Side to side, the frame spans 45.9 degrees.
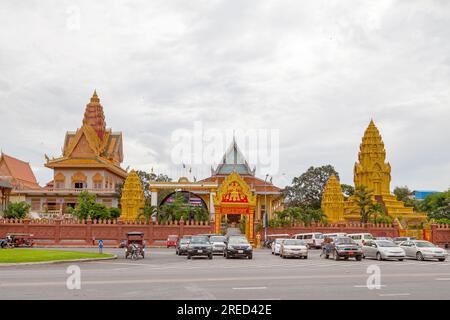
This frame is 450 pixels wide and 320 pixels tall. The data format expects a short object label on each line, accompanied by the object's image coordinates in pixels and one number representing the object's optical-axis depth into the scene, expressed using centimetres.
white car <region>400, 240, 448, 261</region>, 3097
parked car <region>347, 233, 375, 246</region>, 3772
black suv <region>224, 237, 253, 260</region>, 3098
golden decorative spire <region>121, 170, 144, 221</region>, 7356
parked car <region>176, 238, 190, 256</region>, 3403
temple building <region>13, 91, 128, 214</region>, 7956
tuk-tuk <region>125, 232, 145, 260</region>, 2995
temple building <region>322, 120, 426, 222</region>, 7100
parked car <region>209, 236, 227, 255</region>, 3481
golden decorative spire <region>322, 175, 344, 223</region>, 7138
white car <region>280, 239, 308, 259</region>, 3228
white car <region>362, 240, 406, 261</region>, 3042
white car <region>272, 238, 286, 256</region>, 3609
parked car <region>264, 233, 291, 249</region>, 4991
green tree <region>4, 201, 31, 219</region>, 6156
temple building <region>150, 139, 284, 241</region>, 5469
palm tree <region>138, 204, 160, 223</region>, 5756
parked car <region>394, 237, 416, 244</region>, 3598
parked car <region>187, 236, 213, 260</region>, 3064
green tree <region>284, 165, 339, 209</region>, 8250
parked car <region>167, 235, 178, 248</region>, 4859
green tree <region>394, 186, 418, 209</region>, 9638
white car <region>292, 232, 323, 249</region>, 4909
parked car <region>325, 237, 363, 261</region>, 2953
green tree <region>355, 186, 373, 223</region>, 5978
